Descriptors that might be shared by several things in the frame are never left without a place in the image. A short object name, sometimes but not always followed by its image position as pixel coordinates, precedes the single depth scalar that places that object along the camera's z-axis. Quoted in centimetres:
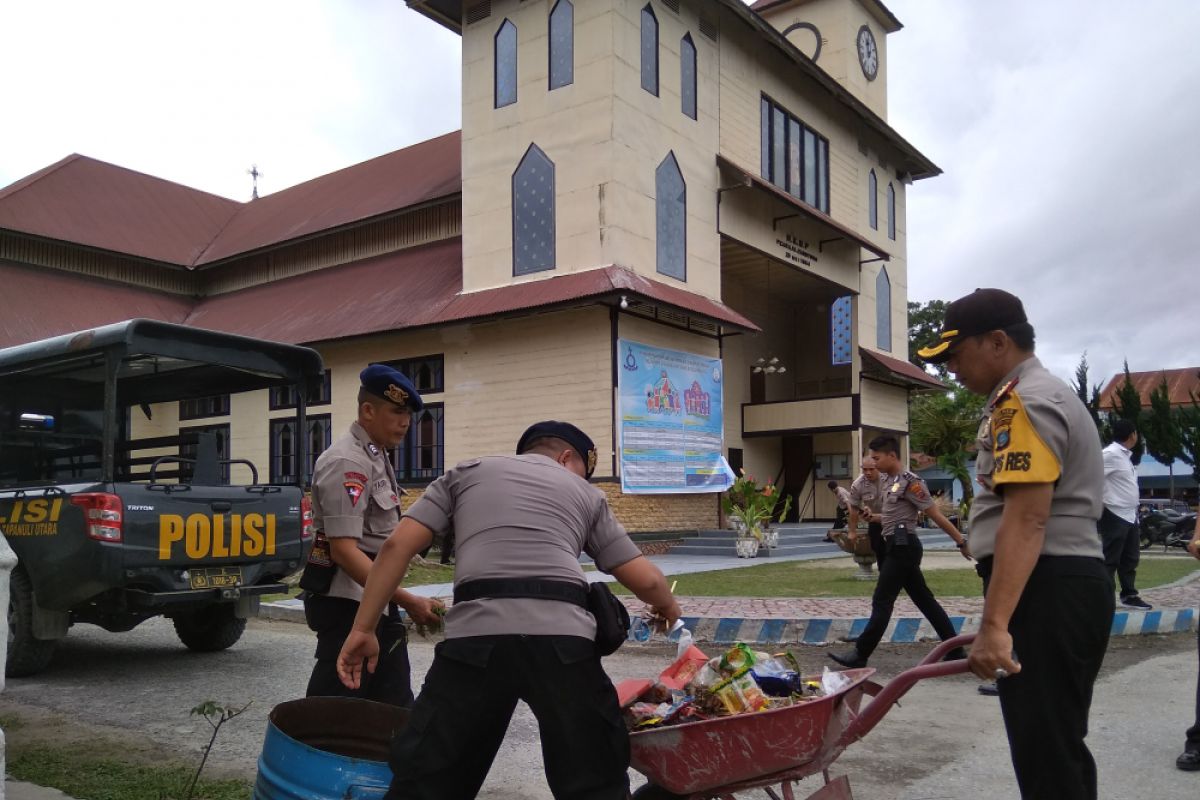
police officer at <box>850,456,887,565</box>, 979
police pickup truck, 689
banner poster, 1864
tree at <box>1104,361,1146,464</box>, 4778
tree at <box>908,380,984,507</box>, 3288
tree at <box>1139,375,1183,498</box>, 5153
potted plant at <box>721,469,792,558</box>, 1856
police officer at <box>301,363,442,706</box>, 379
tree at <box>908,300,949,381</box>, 5169
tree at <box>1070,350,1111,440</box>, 4997
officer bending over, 278
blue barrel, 289
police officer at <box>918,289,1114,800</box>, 286
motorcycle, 2220
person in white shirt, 861
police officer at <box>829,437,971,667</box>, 721
